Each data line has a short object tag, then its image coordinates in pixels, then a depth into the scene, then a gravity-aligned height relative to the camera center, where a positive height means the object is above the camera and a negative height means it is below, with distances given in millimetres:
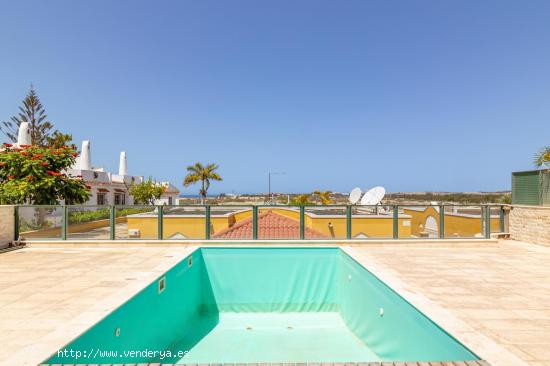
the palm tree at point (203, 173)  42469 +2399
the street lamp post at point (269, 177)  45256 +1993
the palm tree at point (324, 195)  30812 -615
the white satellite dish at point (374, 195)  15570 -314
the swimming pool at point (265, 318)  4117 -2538
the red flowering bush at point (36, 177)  13336 +598
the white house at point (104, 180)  29992 +1022
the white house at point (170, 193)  44781 -601
